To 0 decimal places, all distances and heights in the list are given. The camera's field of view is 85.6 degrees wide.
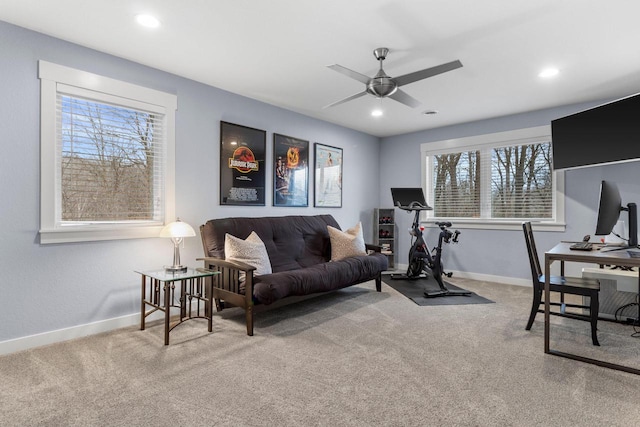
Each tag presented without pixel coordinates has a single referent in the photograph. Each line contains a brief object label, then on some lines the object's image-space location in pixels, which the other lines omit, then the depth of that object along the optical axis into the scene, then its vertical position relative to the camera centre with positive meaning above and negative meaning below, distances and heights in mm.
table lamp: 3049 -210
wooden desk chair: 2573 -564
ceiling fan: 2516 +1038
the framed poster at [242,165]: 3924 +552
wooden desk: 2189 -309
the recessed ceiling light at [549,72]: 3326 +1386
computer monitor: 2674 +12
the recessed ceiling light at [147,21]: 2465 +1381
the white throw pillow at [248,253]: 3258 -402
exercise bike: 4258 -654
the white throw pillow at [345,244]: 4277 -406
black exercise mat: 3930 -1016
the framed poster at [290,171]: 4547 +553
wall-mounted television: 3121 +798
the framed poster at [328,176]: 5203 +545
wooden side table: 2729 -767
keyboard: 2661 -265
